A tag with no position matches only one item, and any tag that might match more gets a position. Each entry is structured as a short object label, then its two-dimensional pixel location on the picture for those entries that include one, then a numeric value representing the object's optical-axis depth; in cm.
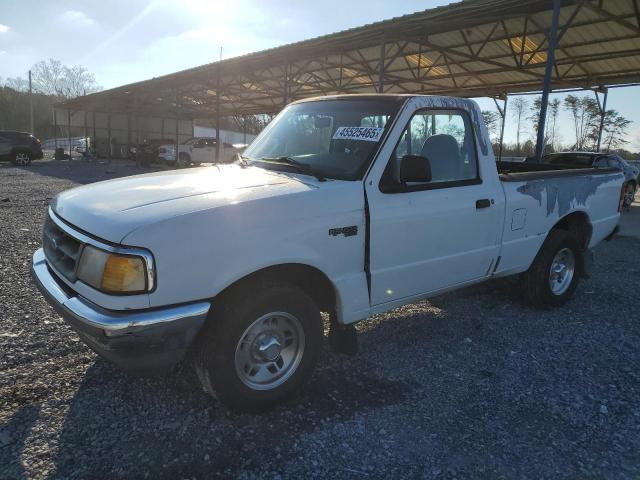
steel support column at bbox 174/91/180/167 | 2592
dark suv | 2336
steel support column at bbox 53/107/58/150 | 3787
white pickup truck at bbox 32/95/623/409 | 230
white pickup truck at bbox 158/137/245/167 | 2603
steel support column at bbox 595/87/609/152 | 1687
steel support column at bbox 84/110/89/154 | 3379
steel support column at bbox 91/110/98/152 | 3366
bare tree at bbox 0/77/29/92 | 6367
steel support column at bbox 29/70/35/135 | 5273
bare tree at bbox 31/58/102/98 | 7481
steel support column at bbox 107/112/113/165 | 3099
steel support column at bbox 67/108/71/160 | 3519
